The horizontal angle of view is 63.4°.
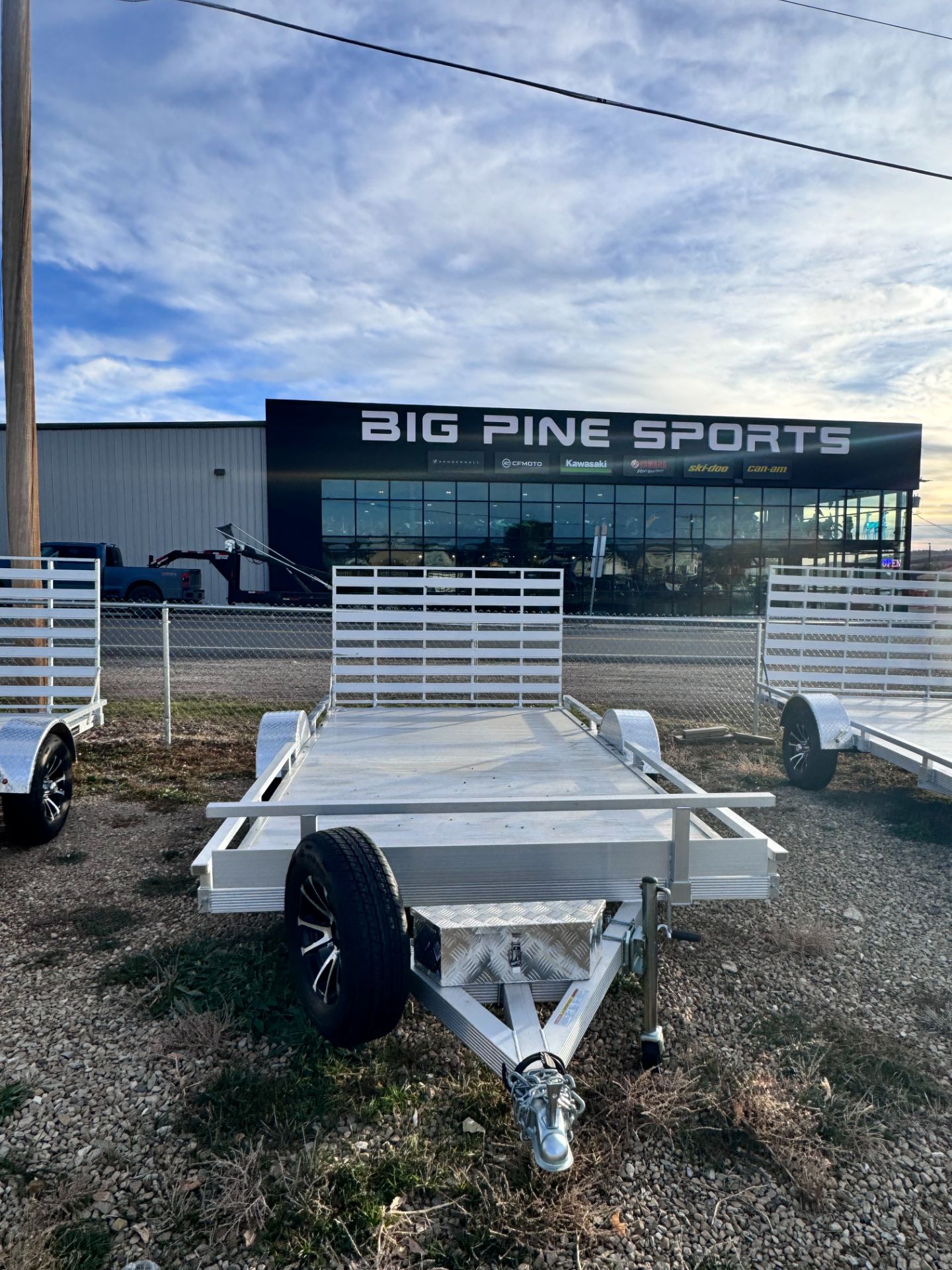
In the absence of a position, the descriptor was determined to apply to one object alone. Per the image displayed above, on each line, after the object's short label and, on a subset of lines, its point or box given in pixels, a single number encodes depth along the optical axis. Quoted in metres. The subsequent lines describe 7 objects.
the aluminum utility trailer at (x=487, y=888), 2.50
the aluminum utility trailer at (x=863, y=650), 8.12
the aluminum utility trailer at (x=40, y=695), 5.05
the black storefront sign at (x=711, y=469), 30.44
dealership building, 29.52
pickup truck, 26.05
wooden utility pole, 7.47
